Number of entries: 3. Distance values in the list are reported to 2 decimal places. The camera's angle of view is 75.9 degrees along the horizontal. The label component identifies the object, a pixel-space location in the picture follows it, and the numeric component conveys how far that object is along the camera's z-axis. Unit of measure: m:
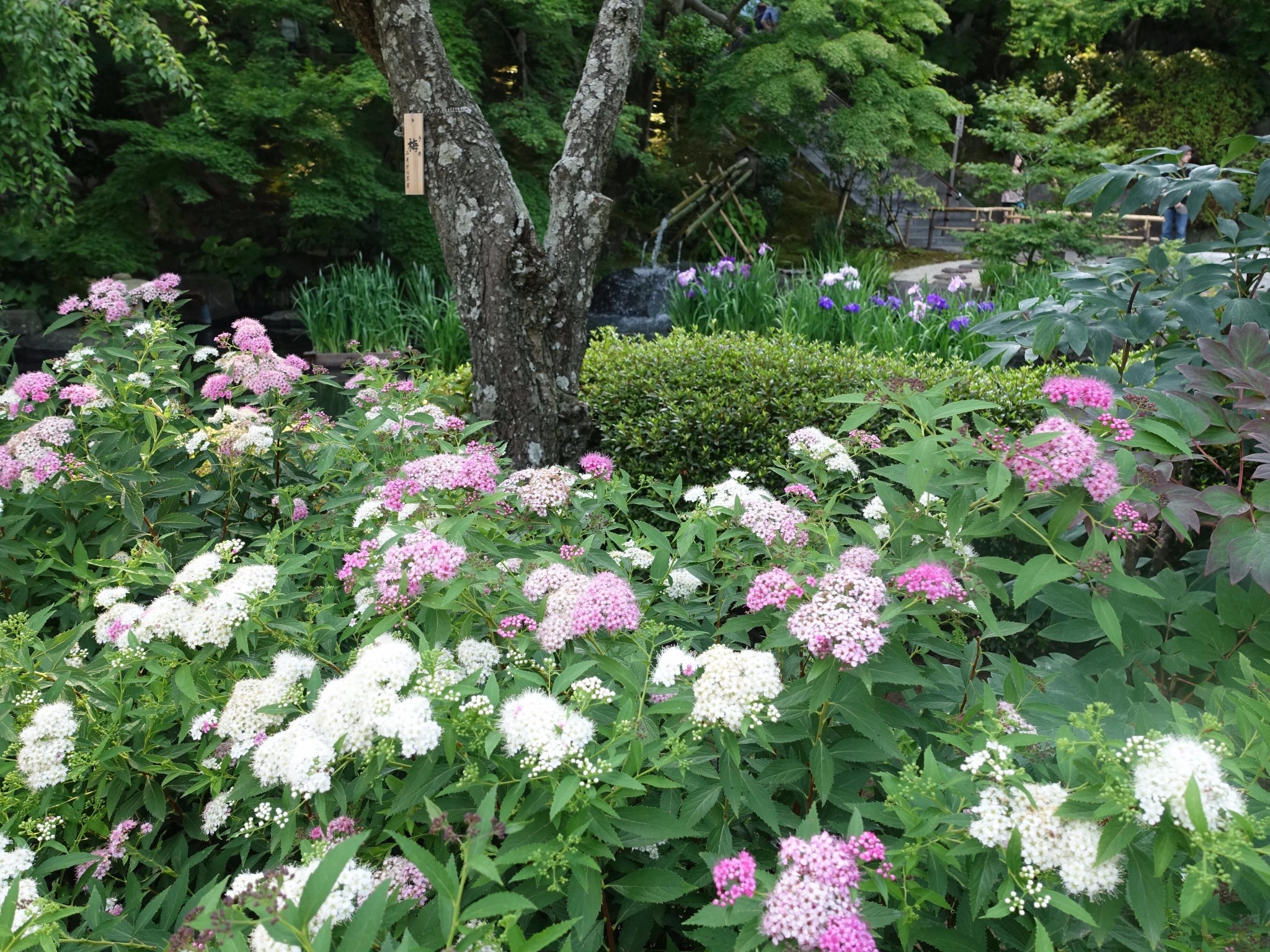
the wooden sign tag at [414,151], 2.77
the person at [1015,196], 9.88
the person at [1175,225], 8.80
